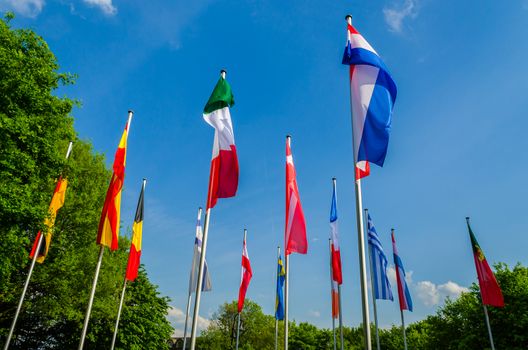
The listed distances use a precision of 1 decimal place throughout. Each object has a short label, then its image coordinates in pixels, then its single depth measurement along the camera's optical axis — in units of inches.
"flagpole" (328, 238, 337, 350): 1029.5
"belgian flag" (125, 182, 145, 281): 842.2
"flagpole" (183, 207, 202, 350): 946.0
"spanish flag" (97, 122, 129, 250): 603.7
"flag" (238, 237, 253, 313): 975.0
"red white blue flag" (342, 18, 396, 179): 432.8
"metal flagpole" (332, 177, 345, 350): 749.9
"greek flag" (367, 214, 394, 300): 878.4
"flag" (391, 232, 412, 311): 990.4
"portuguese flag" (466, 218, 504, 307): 1008.2
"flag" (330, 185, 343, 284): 780.0
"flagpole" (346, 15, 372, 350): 339.0
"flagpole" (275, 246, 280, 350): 1053.2
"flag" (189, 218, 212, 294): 935.0
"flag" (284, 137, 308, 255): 559.8
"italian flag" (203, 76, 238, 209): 518.0
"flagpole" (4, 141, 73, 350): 717.5
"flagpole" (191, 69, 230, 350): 430.9
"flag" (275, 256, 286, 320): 996.6
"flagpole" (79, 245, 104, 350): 513.8
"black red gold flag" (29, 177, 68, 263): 768.5
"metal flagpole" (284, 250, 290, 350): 481.4
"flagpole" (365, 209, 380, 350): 881.8
